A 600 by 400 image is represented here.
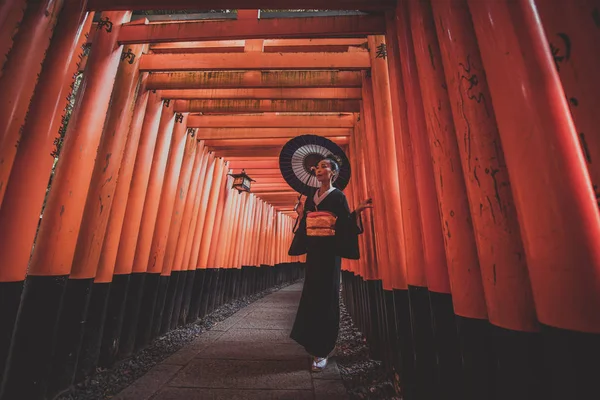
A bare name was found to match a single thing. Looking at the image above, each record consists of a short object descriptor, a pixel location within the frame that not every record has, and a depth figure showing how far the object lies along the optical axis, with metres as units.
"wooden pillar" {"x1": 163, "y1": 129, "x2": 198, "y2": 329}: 4.67
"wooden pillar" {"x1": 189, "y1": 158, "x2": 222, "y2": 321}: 5.58
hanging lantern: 6.78
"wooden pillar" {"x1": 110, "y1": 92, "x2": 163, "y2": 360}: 3.41
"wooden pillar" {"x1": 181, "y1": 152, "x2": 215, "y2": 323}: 5.35
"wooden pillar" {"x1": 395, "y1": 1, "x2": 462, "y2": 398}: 1.55
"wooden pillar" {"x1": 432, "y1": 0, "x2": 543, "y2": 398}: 0.96
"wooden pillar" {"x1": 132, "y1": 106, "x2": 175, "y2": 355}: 3.82
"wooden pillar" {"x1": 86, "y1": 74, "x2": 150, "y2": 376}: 2.81
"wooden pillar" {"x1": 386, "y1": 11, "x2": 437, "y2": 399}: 1.86
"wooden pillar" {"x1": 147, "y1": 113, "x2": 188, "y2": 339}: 4.20
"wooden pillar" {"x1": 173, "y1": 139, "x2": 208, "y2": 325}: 5.03
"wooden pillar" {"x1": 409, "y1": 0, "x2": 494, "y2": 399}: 1.22
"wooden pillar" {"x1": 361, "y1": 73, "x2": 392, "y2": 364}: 2.87
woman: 3.07
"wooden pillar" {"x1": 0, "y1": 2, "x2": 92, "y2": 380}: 1.92
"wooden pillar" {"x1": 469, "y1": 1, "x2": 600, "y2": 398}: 0.75
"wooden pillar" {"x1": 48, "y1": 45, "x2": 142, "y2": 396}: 2.46
